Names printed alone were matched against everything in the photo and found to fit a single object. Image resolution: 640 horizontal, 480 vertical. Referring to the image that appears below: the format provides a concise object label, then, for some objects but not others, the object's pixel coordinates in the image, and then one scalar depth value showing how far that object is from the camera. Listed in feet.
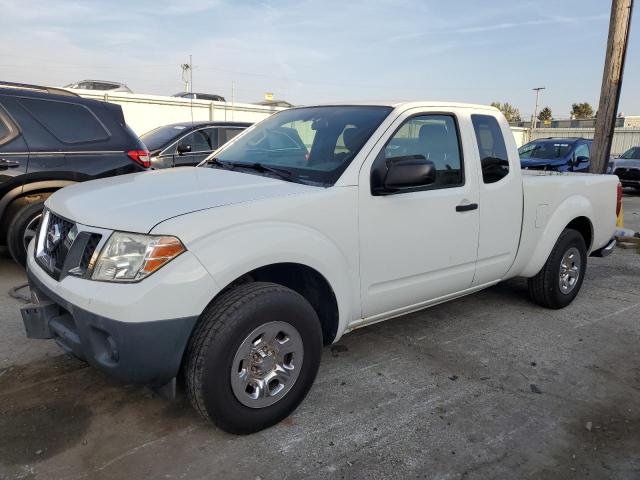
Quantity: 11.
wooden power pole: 26.55
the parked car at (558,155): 42.11
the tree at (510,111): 257.55
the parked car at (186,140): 29.01
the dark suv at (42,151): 16.92
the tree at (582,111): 239.50
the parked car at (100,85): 73.32
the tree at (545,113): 249.71
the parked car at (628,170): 50.98
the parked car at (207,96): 79.38
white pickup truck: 8.09
